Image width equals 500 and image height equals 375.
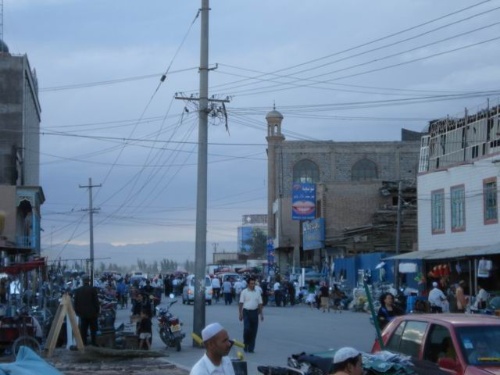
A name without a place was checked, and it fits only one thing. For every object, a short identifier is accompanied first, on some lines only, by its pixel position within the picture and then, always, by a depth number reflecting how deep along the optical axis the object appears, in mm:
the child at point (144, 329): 21305
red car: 10250
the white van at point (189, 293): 52406
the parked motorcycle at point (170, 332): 21984
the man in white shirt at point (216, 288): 58188
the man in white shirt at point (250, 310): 21188
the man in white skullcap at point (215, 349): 7260
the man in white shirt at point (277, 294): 51216
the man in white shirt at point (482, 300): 30353
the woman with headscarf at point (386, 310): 18922
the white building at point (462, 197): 37938
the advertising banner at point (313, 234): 62281
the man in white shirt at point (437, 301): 27578
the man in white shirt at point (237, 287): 53825
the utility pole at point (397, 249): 44156
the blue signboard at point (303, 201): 62625
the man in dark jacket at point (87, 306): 21734
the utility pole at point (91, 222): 65875
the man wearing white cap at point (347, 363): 6824
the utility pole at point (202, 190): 22922
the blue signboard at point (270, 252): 77900
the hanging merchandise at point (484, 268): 35844
